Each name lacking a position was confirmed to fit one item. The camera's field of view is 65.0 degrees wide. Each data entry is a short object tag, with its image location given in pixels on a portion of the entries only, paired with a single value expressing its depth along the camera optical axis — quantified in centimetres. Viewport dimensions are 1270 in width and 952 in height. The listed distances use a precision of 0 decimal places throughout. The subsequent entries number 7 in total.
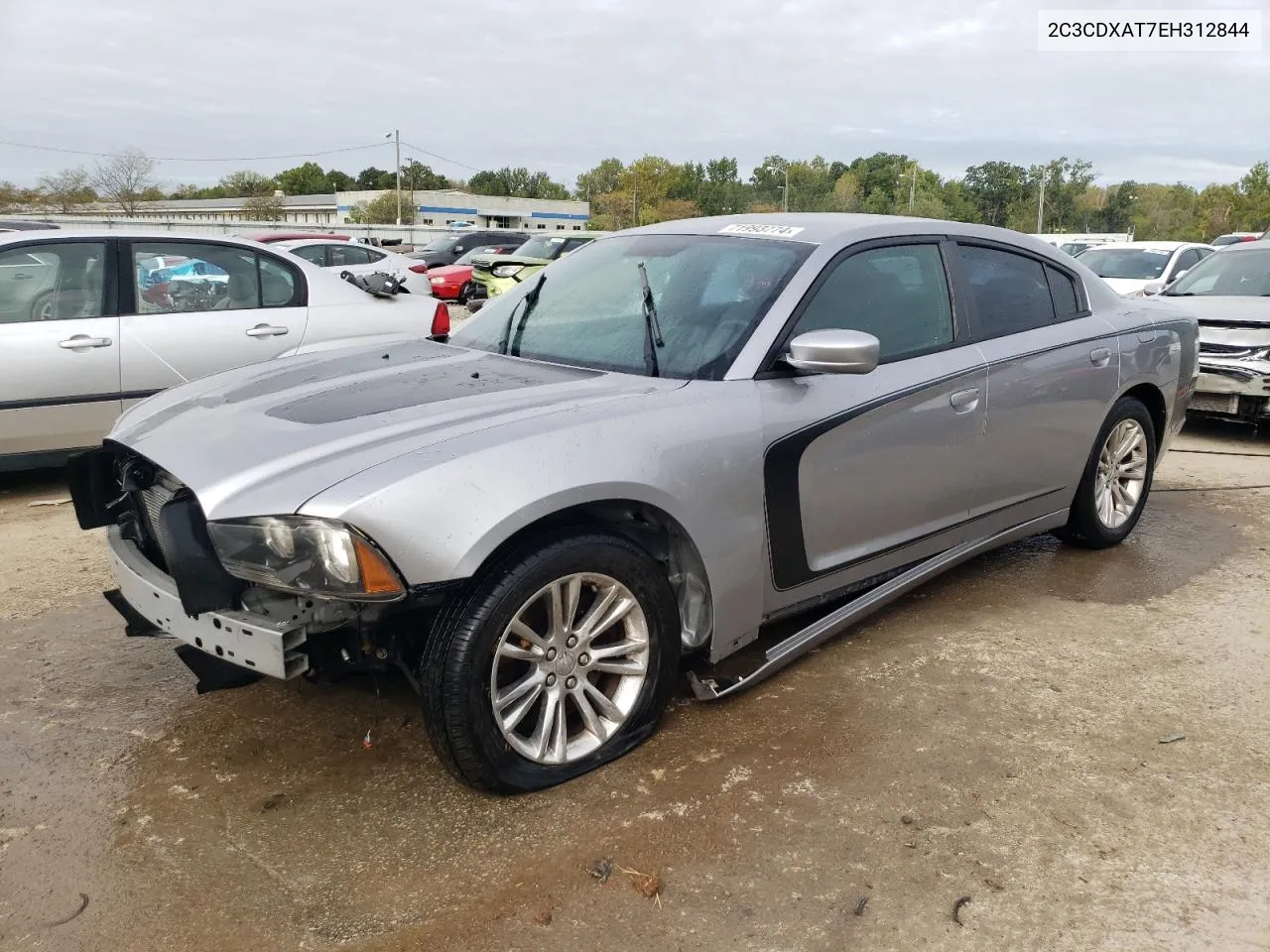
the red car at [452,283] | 1894
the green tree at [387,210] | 7106
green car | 1186
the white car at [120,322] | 535
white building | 7556
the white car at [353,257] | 1609
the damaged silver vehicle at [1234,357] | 744
